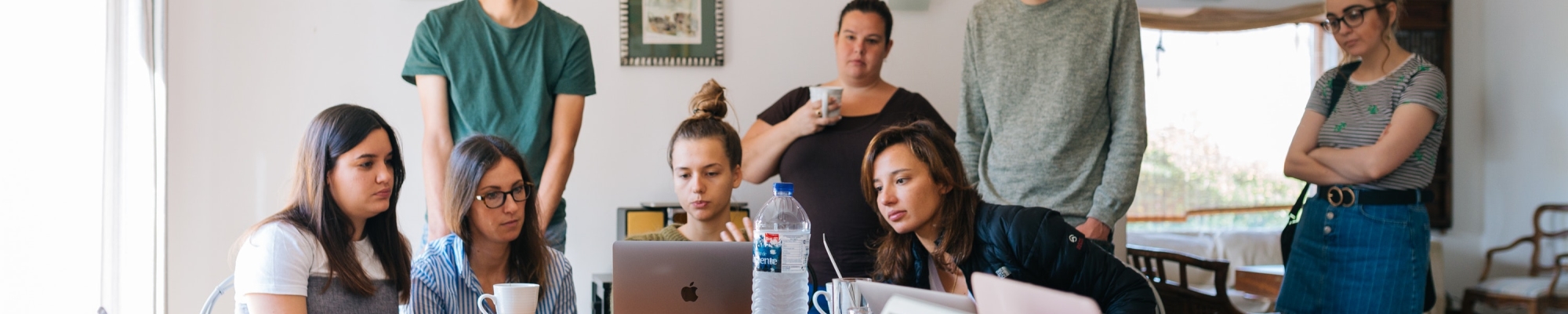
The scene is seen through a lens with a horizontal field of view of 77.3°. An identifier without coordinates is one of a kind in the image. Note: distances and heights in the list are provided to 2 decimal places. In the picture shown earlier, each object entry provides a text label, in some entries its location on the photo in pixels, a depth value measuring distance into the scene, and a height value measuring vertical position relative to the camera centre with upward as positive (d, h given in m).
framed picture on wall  3.54 +0.44
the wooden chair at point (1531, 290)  4.27 -0.59
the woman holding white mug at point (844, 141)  2.60 +0.04
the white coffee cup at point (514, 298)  1.49 -0.22
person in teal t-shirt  2.66 +0.19
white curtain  2.76 -0.02
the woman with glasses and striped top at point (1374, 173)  2.50 -0.04
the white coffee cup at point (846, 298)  1.44 -0.22
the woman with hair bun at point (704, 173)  2.39 -0.05
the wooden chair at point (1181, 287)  3.83 -0.56
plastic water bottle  1.65 -0.20
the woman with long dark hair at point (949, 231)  1.94 -0.15
